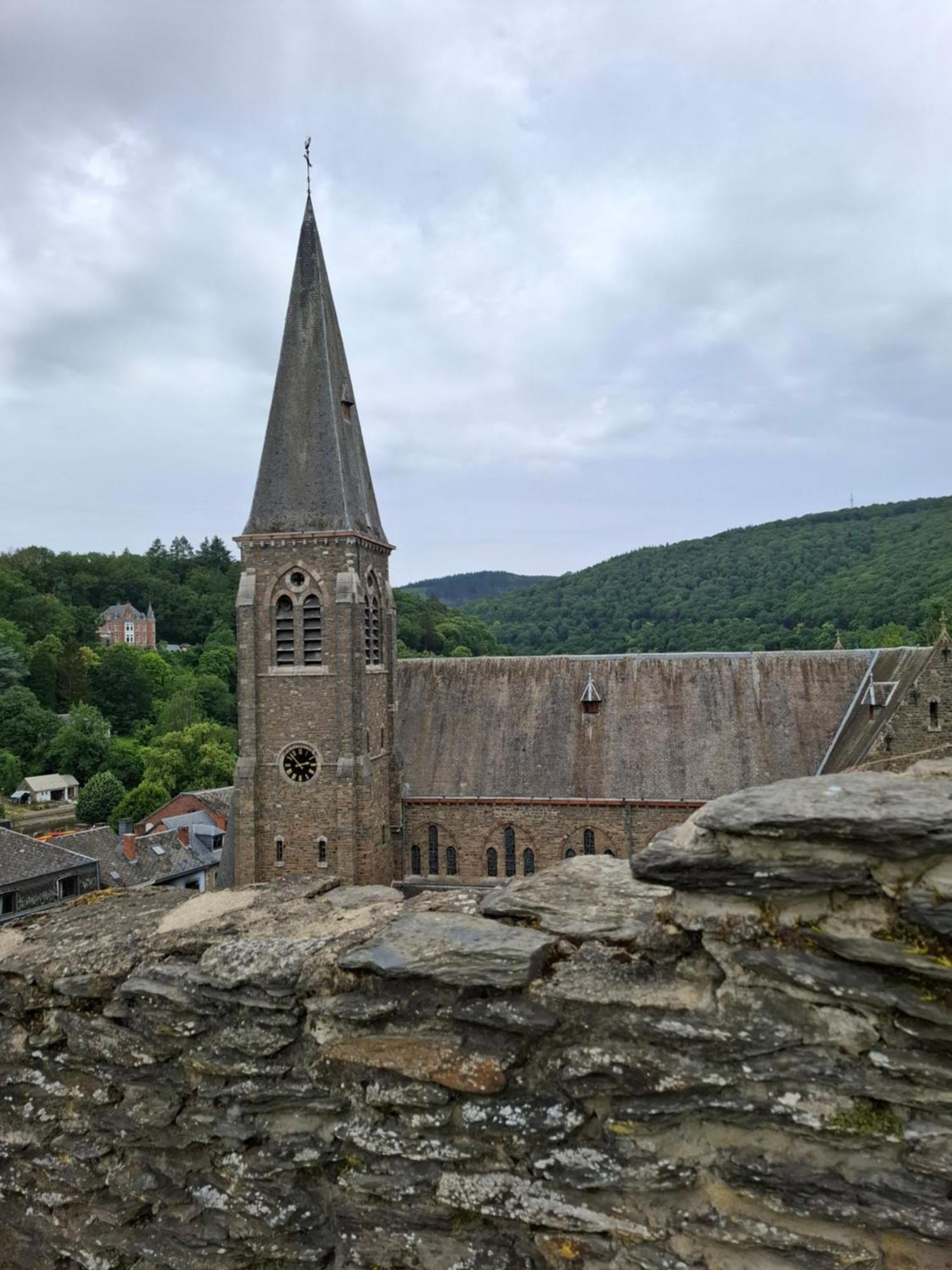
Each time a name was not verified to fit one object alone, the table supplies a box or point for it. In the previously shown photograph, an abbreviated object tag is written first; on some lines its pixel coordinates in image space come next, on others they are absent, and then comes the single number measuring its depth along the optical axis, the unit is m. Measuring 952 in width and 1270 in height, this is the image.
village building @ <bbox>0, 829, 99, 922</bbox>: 29.91
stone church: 23.77
